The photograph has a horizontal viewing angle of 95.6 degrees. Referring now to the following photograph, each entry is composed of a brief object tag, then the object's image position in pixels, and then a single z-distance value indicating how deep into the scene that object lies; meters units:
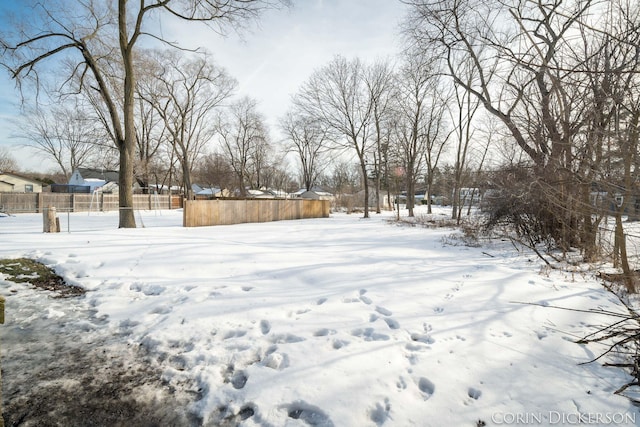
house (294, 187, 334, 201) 45.05
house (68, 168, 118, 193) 38.78
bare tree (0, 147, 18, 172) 50.28
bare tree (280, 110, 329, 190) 43.94
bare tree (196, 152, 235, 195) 47.91
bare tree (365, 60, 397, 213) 22.78
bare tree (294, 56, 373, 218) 22.53
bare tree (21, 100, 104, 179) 42.56
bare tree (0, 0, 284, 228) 9.37
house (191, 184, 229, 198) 60.28
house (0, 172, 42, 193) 34.88
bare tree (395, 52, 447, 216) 21.92
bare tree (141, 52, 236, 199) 26.76
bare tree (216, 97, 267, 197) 41.47
